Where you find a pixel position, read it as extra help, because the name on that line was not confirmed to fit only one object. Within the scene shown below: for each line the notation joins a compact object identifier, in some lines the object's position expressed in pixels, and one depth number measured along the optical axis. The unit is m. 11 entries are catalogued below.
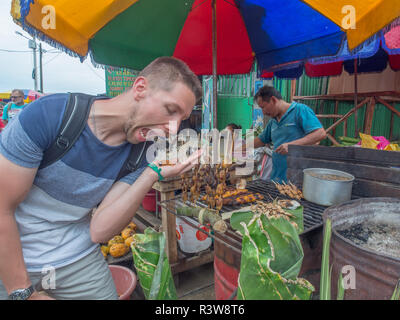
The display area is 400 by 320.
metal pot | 2.01
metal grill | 1.79
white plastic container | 3.34
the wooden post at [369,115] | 5.24
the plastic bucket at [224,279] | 1.80
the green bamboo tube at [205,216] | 1.64
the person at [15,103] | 7.80
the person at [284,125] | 3.48
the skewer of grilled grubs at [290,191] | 2.37
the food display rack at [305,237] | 1.59
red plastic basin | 2.56
